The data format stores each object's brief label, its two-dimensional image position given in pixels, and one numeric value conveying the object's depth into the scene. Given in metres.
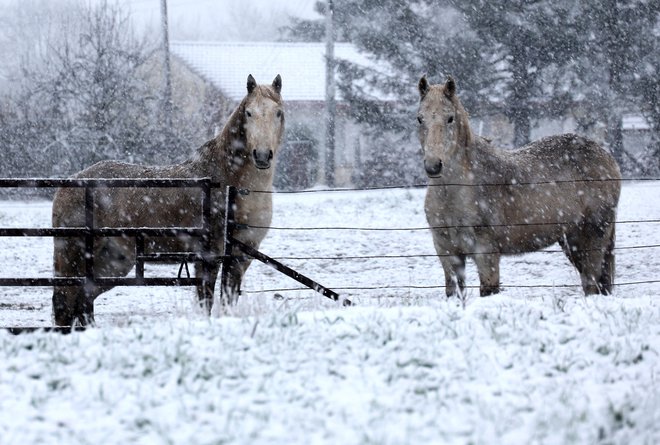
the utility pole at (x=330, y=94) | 50.44
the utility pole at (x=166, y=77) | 44.47
